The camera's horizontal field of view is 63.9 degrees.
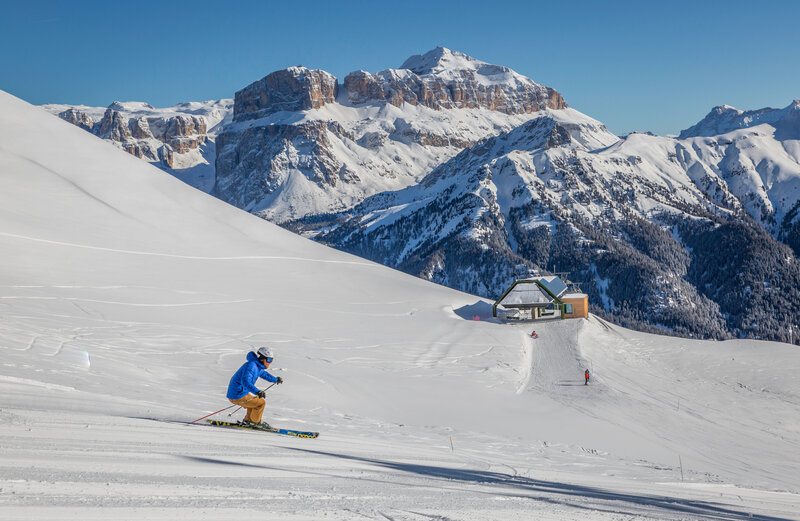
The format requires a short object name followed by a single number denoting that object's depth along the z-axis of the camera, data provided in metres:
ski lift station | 50.84
